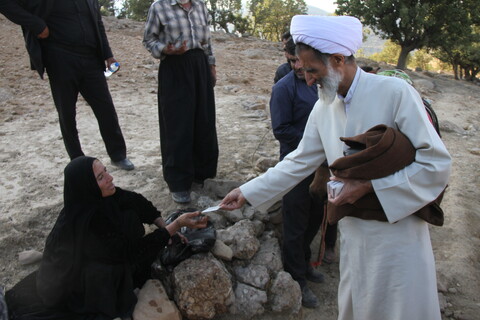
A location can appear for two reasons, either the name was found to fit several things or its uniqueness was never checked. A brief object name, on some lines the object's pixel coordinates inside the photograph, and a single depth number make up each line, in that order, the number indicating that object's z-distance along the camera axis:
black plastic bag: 2.70
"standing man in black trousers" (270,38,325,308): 2.87
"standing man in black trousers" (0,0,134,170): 3.54
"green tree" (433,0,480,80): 16.38
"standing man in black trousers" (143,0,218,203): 3.28
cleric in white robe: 1.58
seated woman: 2.23
